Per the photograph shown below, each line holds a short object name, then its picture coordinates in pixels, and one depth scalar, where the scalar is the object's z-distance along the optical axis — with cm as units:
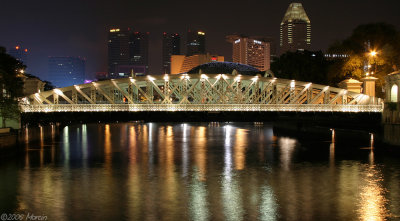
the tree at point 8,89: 5528
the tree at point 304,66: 9912
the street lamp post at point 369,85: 7531
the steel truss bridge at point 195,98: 6400
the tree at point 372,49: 7752
